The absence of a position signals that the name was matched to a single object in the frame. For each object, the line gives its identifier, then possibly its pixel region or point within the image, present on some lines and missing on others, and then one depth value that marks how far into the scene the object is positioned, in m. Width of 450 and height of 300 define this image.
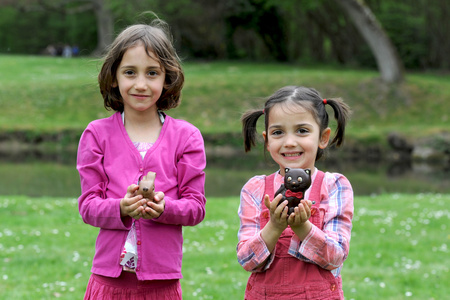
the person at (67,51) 43.75
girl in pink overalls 2.76
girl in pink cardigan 2.88
